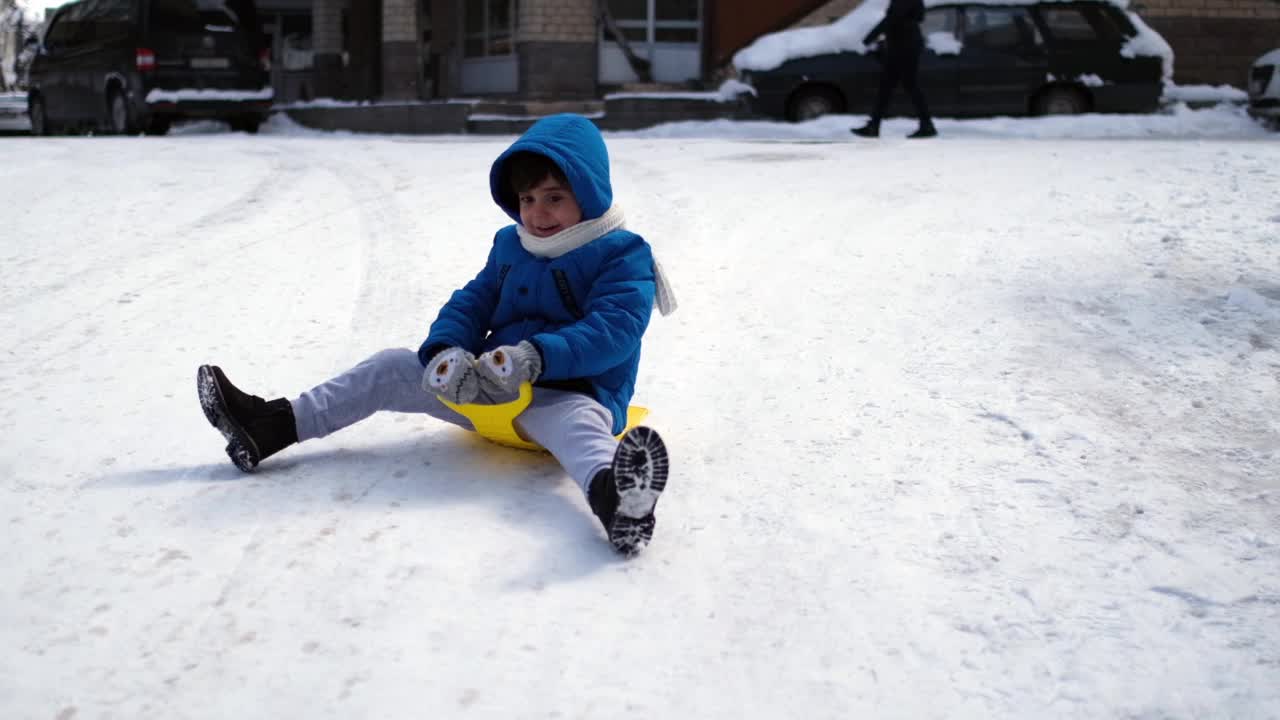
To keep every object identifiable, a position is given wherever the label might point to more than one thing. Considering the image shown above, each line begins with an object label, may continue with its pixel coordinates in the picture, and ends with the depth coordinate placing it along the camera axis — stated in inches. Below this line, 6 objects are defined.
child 104.0
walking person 438.6
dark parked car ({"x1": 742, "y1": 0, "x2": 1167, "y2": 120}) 516.7
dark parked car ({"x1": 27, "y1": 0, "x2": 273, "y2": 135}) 559.2
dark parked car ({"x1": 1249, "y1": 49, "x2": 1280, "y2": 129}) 506.3
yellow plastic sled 108.0
